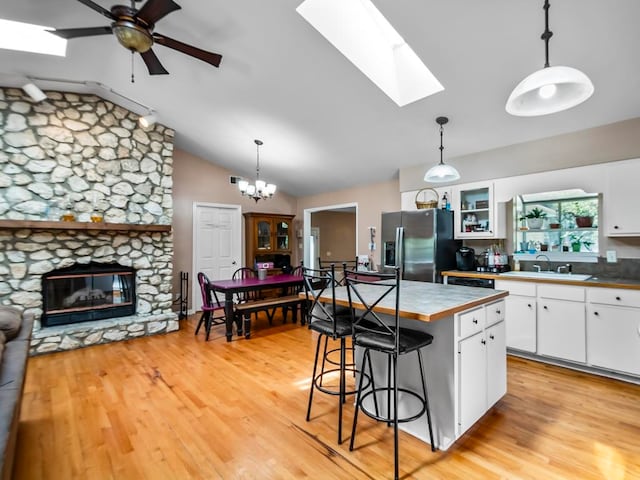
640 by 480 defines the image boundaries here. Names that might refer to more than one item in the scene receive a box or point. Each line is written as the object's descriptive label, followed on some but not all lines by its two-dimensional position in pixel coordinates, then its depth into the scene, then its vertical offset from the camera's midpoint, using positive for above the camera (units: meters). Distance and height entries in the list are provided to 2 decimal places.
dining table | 4.16 -0.59
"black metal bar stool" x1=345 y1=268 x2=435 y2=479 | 1.75 -0.58
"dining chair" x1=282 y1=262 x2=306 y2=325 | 5.04 -1.07
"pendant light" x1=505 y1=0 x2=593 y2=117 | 1.41 +0.74
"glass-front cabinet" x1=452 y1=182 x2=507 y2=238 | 3.96 +0.40
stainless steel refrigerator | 4.07 +0.00
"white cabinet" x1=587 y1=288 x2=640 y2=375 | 2.76 -0.78
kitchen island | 1.87 -0.73
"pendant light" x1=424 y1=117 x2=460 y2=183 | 2.87 +0.63
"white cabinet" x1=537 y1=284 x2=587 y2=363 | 3.01 -0.78
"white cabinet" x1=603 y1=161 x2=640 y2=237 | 3.01 +0.41
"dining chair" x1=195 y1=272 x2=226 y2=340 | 4.31 -0.85
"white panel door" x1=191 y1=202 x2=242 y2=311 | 5.96 +0.04
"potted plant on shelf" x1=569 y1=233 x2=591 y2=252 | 3.52 +0.00
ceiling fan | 2.08 +1.53
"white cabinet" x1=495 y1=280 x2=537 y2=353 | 3.30 -0.77
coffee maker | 4.06 -0.22
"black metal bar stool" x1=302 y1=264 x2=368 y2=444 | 2.03 -0.53
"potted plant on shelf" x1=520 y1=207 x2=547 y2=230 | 3.79 +0.30
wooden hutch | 6.45 +0.10
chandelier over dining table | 4.78 +0.83
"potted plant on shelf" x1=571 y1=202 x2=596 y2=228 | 3.42 +0.31
